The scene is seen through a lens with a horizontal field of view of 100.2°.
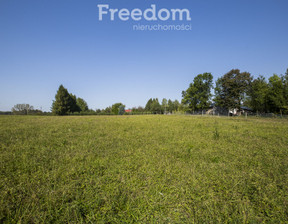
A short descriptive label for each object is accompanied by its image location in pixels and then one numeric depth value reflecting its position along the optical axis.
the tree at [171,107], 90.69
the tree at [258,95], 32.75
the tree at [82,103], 75.79
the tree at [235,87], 38.03
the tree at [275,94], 27.66
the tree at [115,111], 71.63
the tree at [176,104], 91.38
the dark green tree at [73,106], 53.78
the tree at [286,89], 26.84
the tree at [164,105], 86.80
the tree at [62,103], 49.66
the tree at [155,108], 82.94
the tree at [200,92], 46.19
